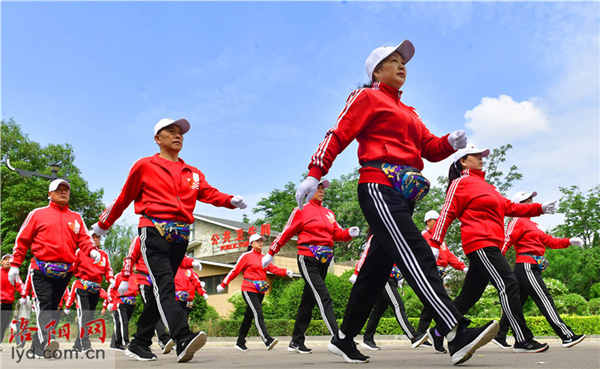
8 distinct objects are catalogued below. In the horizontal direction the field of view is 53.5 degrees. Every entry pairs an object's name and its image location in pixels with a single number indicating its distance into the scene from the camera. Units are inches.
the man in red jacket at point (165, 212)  212.7
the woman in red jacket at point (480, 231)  259.4
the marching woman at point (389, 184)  165.0
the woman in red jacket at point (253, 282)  427.6
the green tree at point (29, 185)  1488.7
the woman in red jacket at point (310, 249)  331.9
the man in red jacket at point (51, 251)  311.7
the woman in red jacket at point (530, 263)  311.9
